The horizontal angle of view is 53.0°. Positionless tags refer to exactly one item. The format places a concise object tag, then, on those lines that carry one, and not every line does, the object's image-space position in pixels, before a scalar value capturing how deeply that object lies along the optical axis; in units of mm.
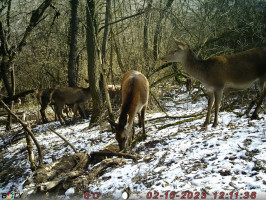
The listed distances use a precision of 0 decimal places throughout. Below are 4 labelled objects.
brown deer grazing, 5199
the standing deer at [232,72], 5883
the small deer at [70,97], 11289
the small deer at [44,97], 11383
